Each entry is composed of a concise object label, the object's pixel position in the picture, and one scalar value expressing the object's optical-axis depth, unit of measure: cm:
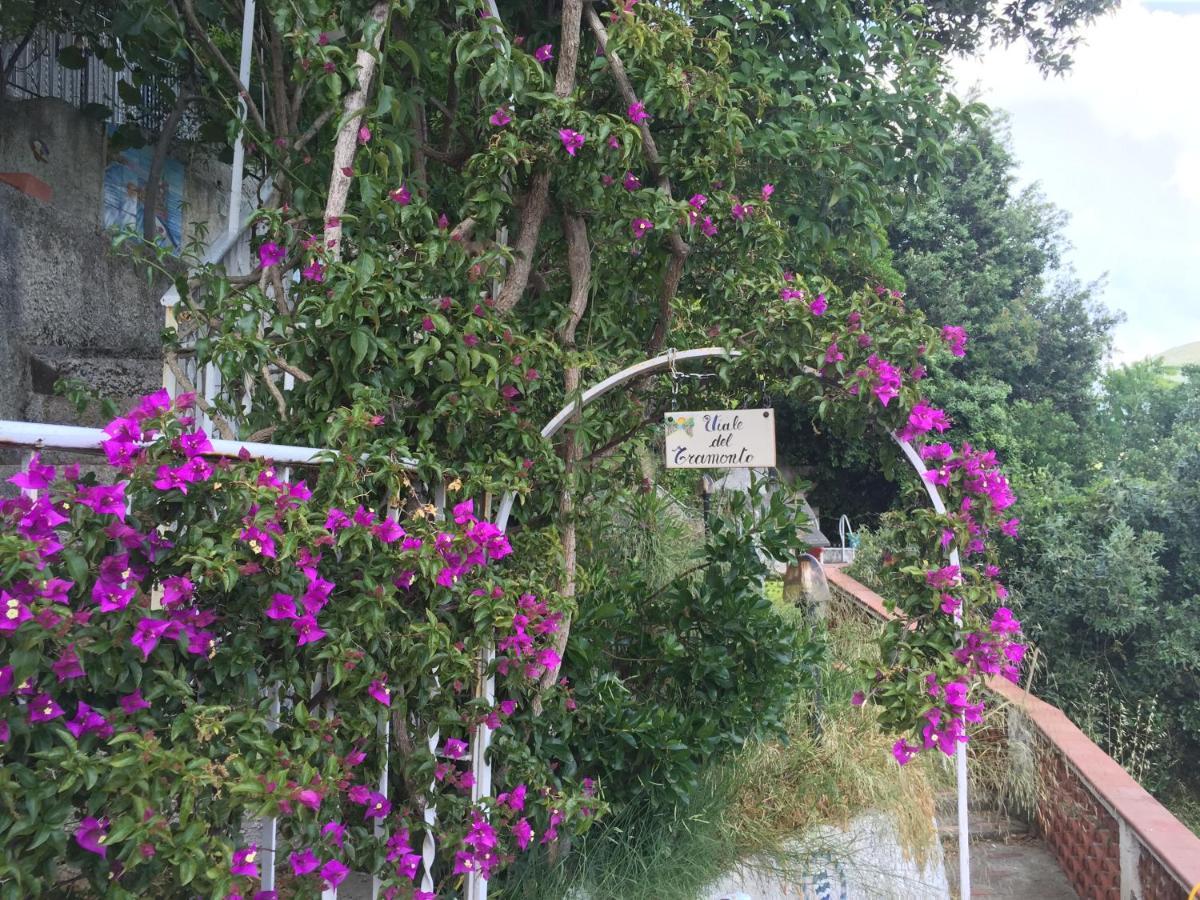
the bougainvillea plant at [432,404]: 111
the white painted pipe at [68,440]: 104
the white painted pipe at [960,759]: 198
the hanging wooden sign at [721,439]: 218
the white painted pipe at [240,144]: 212
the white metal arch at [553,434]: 188
